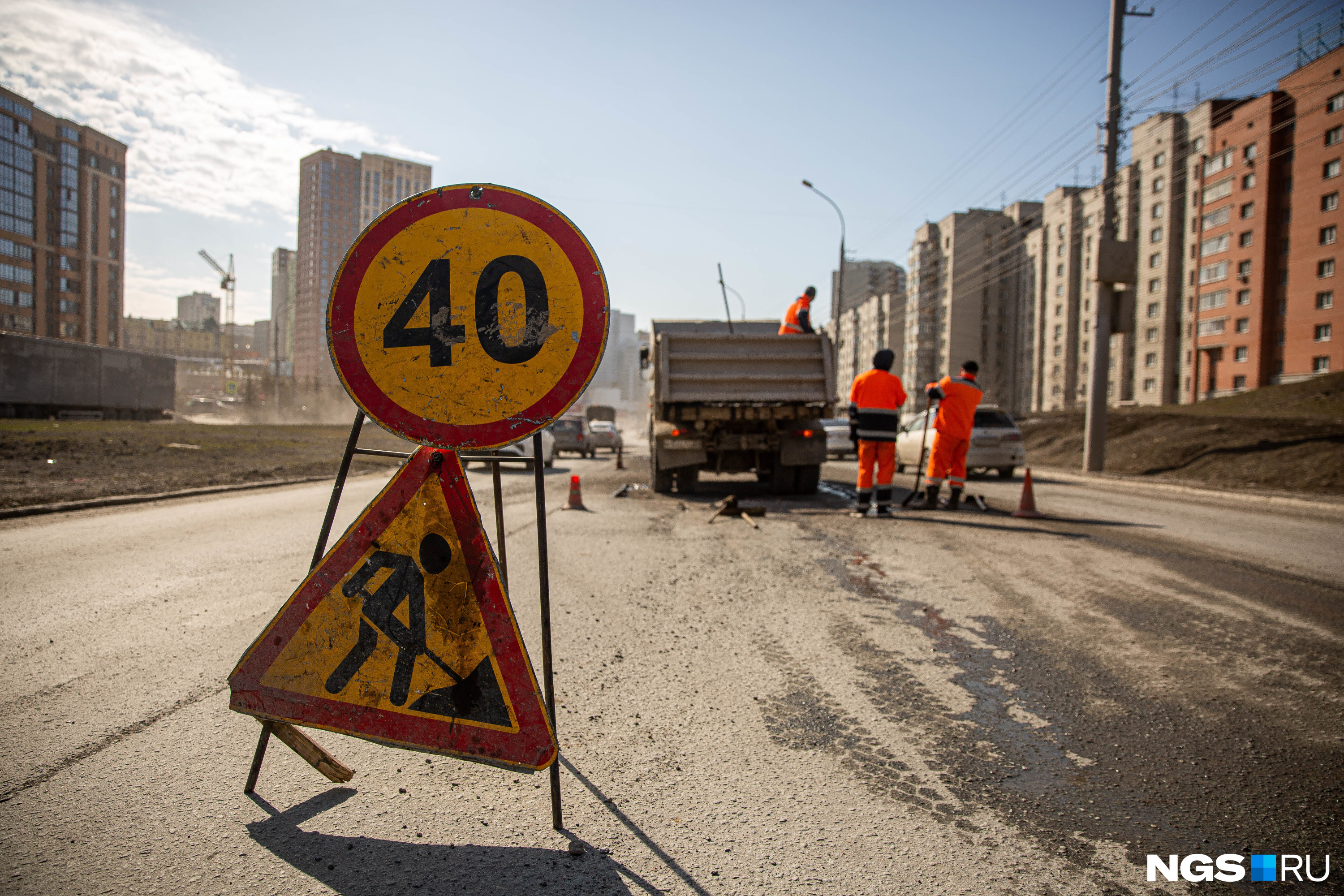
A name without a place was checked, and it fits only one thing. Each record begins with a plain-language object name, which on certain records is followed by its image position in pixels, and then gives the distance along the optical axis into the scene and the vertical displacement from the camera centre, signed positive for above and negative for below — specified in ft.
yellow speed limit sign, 7.98 +1.08
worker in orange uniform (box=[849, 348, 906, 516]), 31.50 +0.41
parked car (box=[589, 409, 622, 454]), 112.37 -1.98
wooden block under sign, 8.45 -3.80
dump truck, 38.91 +1.49
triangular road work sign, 7.61 -2.30
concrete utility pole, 60.75 +9.61
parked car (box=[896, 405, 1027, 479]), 56.59 -0.70
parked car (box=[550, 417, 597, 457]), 104.83 -1.93
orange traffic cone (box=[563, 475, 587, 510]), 36.24 -3.61
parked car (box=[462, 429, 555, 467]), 63.72 -2.45
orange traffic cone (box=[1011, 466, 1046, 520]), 32.45 -3.00
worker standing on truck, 42.22 +6.09
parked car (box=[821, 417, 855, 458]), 80.89 -1.11
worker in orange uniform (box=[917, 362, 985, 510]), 32.78 +0.17
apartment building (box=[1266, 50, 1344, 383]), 172.86 +50.34
